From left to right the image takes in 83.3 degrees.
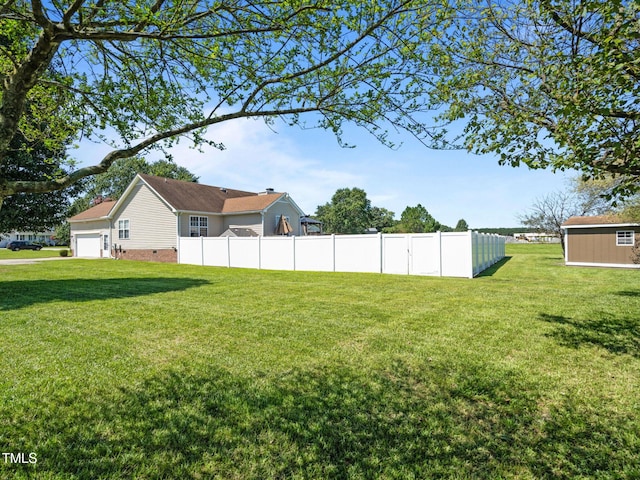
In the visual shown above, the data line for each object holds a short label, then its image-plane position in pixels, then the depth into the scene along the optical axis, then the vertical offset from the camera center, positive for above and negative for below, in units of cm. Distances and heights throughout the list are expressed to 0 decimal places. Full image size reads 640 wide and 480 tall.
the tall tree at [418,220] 6862 +384
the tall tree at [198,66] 320 +201
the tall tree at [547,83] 366 +180
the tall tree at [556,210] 2153 +169
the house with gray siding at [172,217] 2361 +179
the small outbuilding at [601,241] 1830 -30
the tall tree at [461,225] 8540 +315
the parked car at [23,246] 4391 -6
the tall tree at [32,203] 1632 +207
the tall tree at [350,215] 5578 +388
